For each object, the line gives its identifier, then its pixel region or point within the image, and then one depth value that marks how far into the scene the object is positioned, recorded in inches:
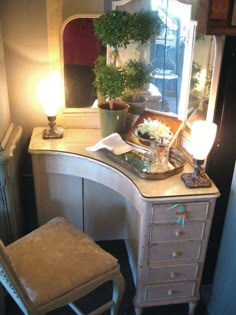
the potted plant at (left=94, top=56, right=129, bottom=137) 62.8
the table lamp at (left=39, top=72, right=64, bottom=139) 66.4
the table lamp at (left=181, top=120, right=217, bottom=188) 52.0
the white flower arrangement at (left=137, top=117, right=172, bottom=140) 65.0
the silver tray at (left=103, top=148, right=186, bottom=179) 58.0
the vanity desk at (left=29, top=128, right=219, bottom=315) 55.7
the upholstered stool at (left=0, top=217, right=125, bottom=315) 48.4
